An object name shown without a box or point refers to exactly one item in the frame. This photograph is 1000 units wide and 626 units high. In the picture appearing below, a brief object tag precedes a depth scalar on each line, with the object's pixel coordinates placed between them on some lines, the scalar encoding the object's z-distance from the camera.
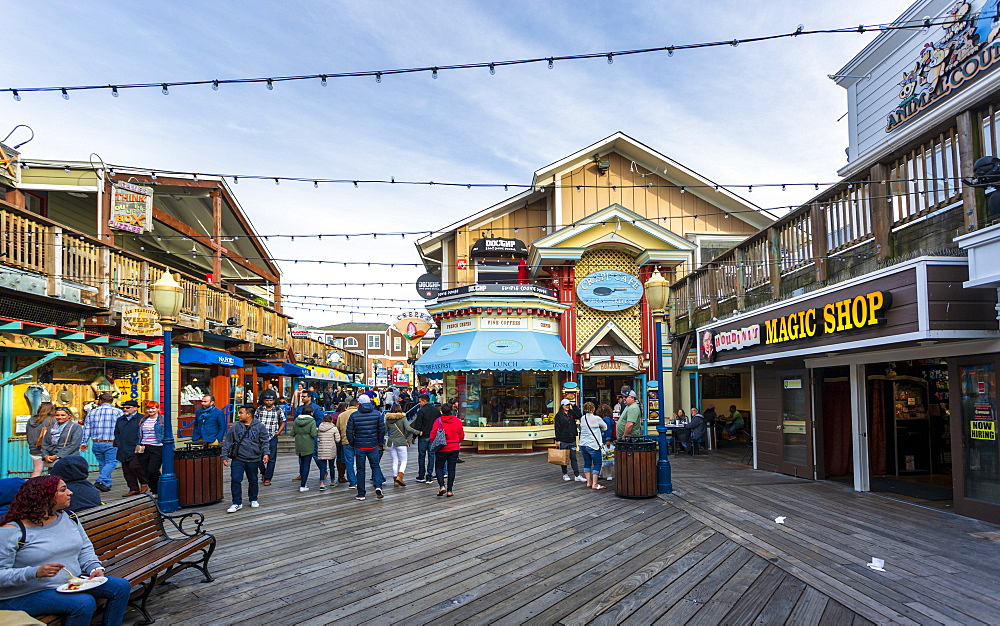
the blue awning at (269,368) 23.34
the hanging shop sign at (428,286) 21.05
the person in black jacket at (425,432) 11.77
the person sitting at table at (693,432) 16.52
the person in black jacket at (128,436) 9.66
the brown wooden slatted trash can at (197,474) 9.22
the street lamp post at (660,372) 10.29
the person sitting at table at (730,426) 18.72
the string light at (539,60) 7.20
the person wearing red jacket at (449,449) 10.48
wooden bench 4.88
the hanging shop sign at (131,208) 13.91
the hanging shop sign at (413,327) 25.34
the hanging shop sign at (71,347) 10.13
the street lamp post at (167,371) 8.71
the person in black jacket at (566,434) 12.34
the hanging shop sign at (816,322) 7.91
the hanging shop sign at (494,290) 17.75
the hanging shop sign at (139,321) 11.70
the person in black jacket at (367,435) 10.35
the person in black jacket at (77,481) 5.64
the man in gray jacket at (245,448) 9.20
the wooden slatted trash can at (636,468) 9.88
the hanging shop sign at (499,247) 20.25
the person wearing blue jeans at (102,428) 10.86
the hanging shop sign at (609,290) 19.45
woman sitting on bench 3.89
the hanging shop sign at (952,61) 8.84
